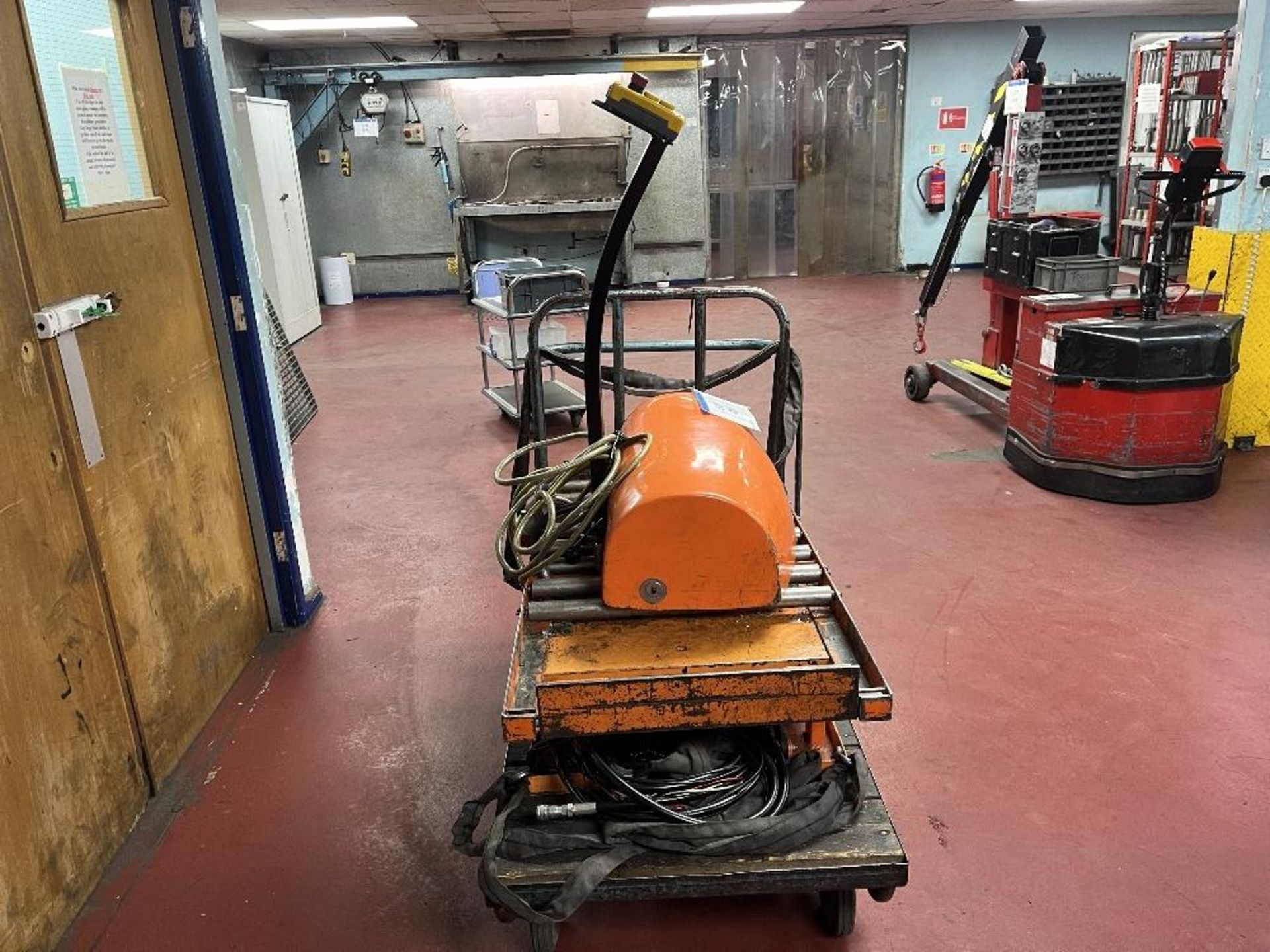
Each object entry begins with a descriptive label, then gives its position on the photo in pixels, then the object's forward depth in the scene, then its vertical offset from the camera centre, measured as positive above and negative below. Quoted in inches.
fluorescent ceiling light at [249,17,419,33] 323.0 +60.2
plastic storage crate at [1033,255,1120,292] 187.5 -21.2
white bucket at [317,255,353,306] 401.7 -34.0
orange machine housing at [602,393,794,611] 67.6 -25.4
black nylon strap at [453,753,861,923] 65.4 -46.5
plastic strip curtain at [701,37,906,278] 406.6 +9.9
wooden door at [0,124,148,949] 71.4 -36.7
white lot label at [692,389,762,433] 86.6 -21.1
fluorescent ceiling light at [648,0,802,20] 322.8 +58.7
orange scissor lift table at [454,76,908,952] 65.9 -35.1
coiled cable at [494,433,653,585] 74.9 -26.6
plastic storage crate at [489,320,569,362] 215.5 -33.8
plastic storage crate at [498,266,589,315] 199.9 -20.7
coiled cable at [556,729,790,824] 71.0 -45.0
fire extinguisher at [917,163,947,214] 415.2 -7.7
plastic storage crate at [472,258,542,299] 226.2 -19.8
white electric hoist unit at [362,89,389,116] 386.9 +38.1
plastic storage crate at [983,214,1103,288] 193.8 -15.7
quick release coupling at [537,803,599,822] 70.2 -45.4
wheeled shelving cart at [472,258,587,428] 199.3 -24.9
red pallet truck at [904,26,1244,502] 151.1 -35.7
